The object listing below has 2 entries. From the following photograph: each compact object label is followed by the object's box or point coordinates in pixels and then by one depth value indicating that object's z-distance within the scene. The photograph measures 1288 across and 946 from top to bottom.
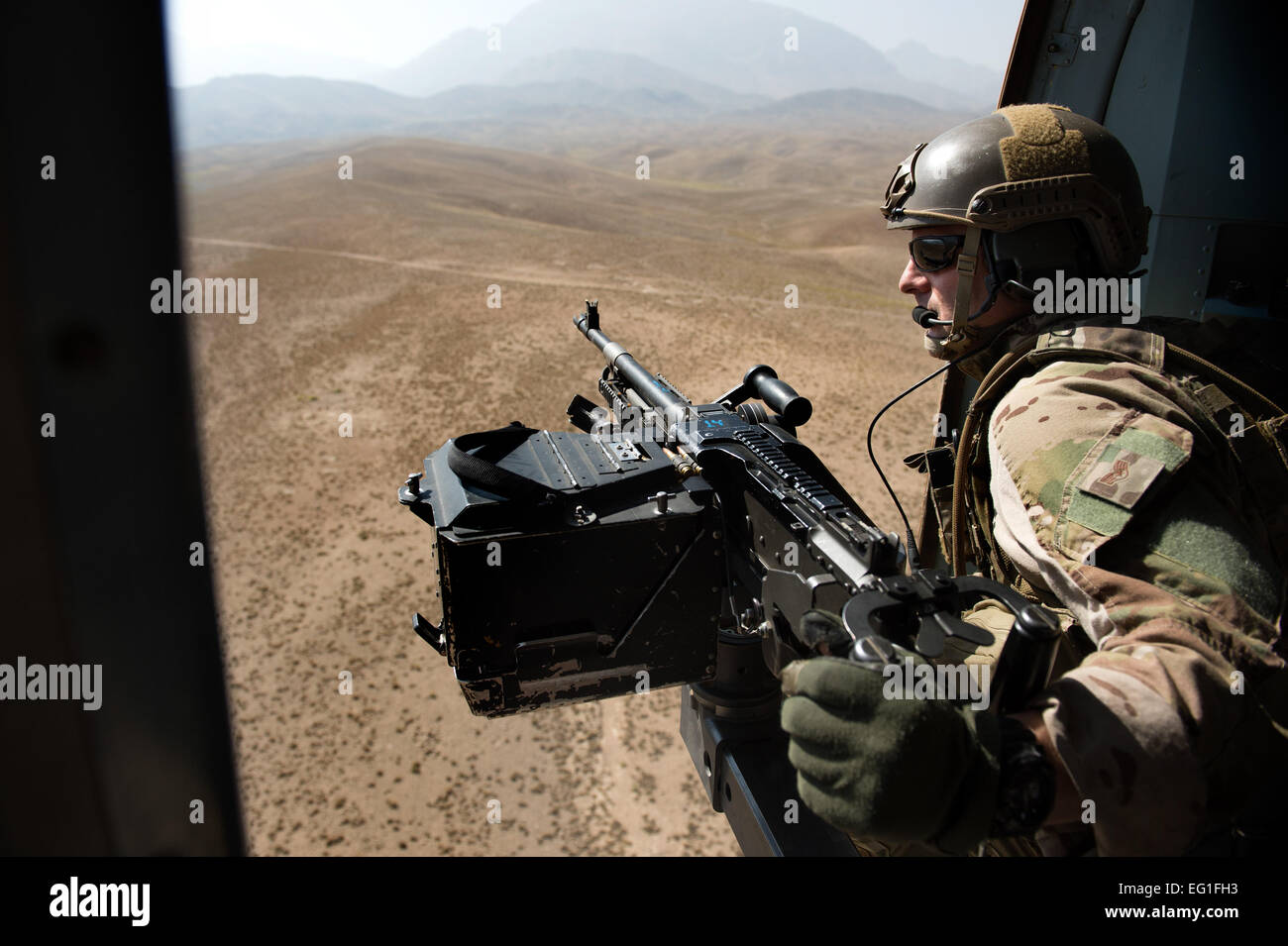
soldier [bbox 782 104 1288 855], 0.53
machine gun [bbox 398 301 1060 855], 0.80
